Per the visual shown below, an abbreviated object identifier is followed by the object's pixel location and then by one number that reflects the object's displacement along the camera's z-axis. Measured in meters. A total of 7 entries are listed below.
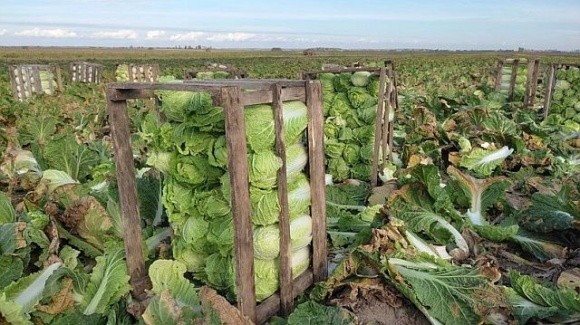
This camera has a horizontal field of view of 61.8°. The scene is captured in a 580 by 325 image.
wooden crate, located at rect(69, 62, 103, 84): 22.89
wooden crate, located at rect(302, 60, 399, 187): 7.32
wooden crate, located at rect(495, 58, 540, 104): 13.87
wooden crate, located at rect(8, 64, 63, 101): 17.27
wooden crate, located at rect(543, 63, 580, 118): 12.72
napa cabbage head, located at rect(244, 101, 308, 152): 3.13
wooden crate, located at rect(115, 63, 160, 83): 19.84
